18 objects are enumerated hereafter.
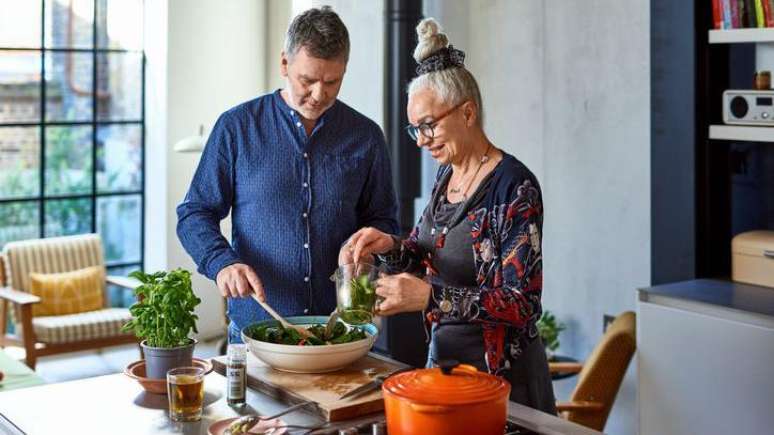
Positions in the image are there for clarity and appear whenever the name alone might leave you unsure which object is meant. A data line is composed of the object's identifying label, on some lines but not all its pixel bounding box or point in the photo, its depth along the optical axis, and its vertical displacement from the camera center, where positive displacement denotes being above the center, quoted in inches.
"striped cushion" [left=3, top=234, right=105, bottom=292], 259.3 -6.5
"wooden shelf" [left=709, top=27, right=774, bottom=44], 151.6 +27.2
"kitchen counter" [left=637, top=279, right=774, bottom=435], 141.3 -17.6
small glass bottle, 91.6 -12.7
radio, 151.3 +17.1
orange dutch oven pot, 73.6 -11.9
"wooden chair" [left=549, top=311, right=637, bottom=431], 150.8 -21.2
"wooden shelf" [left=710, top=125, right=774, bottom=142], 151.5 +13.5
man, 117.1 +3.4
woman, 95.4 -1.7
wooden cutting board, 88.2 -13.5
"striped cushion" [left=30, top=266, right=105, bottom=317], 257.6 -14.8
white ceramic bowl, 95.9 -11.2
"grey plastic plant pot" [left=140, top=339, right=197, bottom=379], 93.8 -11.2
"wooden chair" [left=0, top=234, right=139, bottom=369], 245.6 -18.4
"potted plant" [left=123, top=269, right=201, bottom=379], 92.0 -7.7
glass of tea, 87.2 -13.3
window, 276.1 +28.0
